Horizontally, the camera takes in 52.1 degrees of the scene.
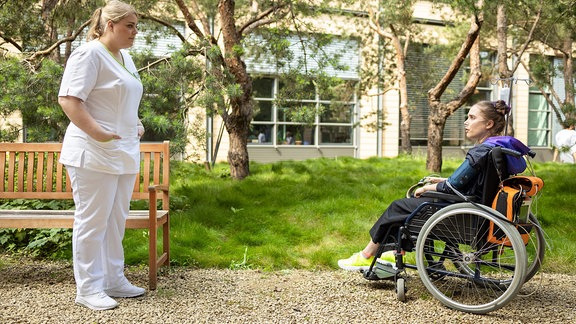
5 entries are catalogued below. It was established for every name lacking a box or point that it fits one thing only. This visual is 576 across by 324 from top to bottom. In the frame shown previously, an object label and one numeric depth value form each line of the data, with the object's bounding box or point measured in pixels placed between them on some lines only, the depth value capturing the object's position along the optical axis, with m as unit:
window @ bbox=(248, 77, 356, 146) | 18.50
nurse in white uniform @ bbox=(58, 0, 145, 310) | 3.54
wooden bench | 4.75
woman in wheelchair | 3.70
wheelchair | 3.56
